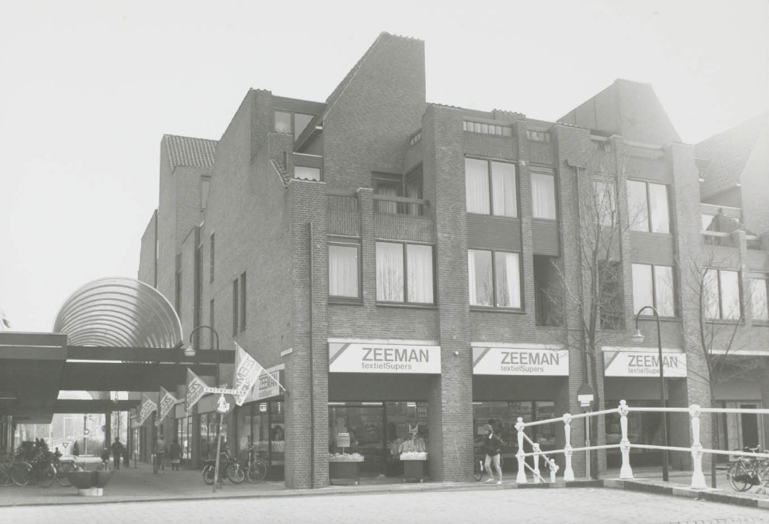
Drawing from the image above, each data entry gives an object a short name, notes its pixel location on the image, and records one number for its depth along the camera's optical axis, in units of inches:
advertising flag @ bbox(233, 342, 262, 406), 1029.8
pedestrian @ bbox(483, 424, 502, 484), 1045.0
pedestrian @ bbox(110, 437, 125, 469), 1812.3
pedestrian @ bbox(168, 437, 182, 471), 1659.7
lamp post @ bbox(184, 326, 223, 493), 1137.4
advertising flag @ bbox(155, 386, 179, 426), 1286.9
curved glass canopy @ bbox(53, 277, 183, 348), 1537.9
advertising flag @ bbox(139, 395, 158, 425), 1508.9
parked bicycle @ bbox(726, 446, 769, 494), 776.9
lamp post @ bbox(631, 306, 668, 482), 937.9
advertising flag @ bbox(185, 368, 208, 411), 1065.5
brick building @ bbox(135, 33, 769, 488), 1103.0
